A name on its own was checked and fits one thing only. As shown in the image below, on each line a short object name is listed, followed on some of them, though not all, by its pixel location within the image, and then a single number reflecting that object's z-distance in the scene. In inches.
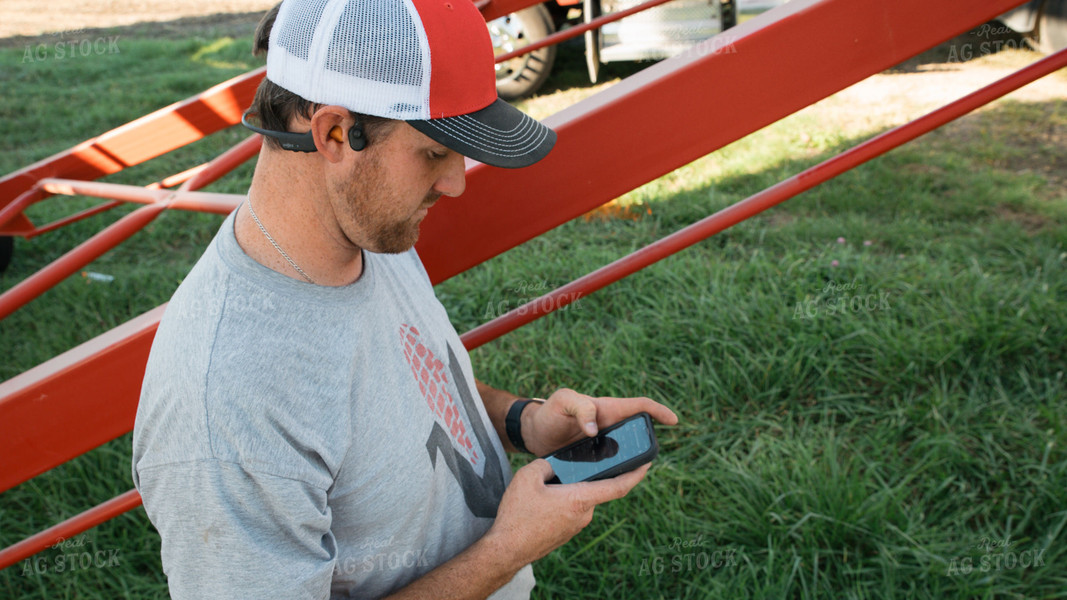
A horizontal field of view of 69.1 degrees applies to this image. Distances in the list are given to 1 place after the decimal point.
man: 37.8
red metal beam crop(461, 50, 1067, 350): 62.3
